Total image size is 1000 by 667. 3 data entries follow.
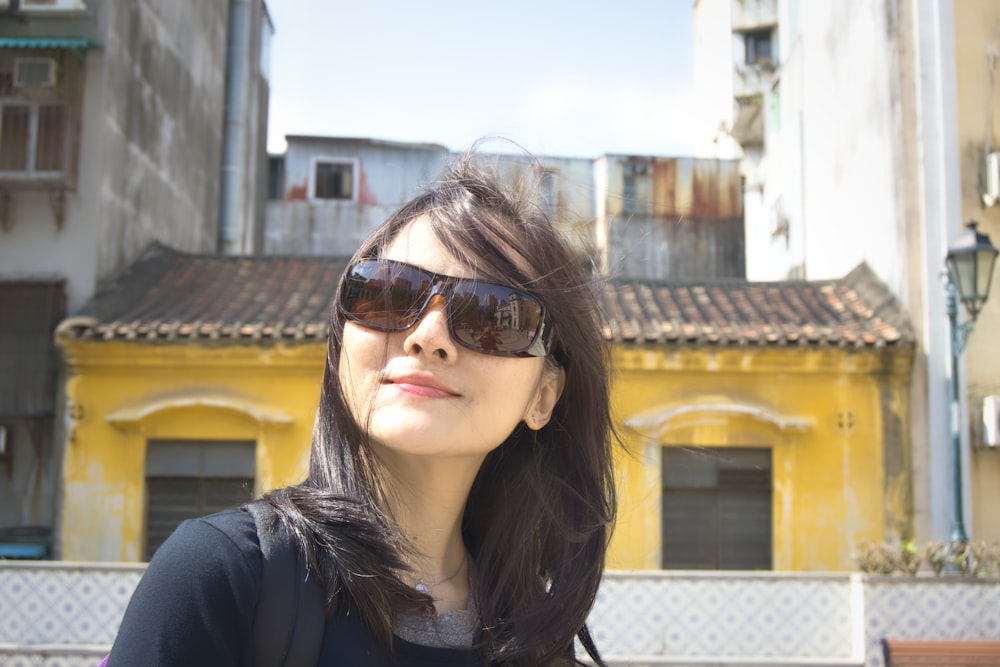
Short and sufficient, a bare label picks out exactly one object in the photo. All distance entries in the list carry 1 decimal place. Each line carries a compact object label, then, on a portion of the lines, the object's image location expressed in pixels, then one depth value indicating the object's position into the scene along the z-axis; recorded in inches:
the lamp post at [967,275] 326.0
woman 51.3
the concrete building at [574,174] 805.2
